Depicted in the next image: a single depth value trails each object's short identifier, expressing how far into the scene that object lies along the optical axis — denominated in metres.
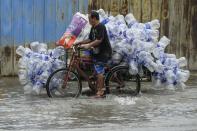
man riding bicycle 12.08
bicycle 12.06
